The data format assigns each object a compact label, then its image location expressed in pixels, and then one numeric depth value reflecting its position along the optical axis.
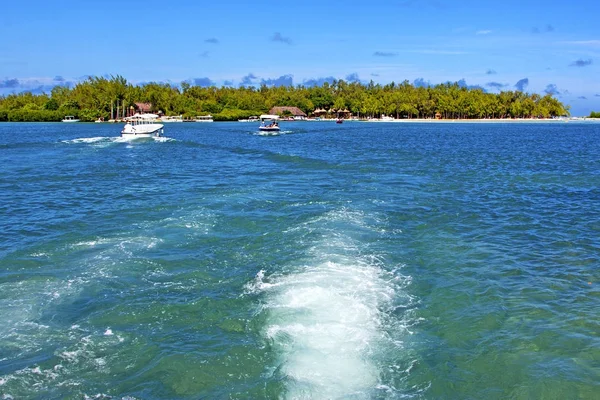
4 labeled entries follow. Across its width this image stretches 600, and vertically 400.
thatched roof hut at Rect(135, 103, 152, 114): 166.75
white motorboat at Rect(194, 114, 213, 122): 174.38
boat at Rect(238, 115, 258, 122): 179.27
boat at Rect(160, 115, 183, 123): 167.98
